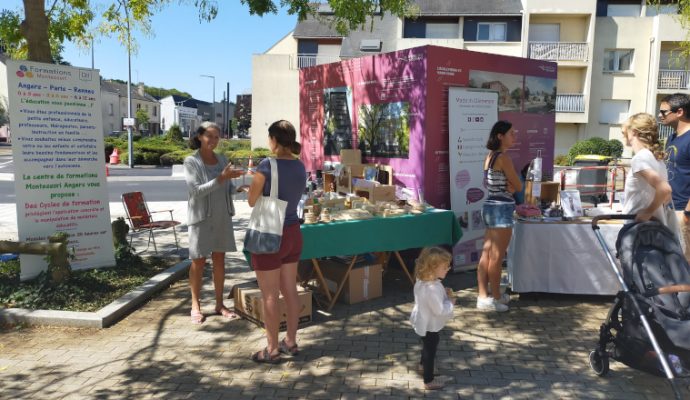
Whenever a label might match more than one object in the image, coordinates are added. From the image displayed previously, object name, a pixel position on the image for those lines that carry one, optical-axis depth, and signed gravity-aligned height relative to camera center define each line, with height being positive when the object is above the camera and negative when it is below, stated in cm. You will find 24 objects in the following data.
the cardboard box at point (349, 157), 700 -15
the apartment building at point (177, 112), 8494 +499
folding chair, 698 -98
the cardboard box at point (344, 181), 677 -46
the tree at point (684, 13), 725 +194
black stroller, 332 -102
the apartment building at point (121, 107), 6468 +462
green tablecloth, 499 -89
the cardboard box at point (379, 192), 628 -55
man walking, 438 -3
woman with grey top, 465 -57
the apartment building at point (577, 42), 2712 +552
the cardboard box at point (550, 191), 662 -52
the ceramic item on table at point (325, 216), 519 -70
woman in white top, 368 -15
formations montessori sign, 557 -22
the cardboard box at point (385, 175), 676 -37
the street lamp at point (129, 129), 2668 +60
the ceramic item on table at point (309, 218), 514 -71
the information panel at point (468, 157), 663 -12
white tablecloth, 551 -114
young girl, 353 -101
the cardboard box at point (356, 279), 557 -142
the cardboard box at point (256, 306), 487 -152
